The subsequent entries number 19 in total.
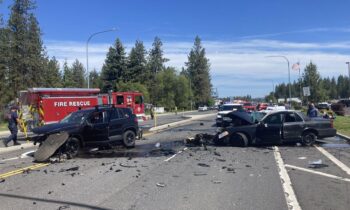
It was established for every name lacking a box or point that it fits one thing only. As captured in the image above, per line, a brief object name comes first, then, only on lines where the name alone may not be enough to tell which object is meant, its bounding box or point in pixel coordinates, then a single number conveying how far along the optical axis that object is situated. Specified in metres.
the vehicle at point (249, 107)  47.17
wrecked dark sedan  18.14
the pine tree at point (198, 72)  141.12
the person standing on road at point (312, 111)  25.28
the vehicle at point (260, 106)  52.55
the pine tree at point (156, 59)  125.38
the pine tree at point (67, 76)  114.03
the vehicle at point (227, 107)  36.07
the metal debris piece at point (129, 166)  12.95
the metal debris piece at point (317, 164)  12.36
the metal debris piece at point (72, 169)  12.37
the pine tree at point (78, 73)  125.94
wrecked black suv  15.91
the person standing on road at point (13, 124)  21.17
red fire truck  26.88
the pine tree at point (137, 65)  100.81
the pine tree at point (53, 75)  68.64
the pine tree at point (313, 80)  83.31
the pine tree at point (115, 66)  98.31
